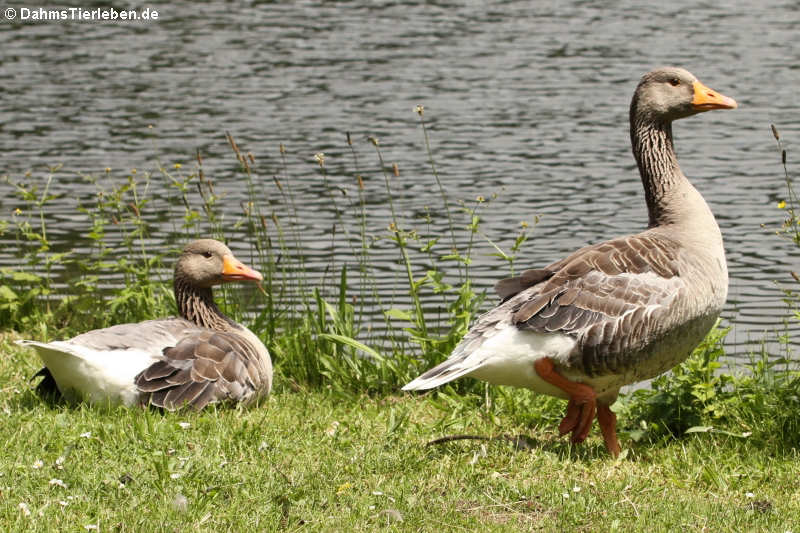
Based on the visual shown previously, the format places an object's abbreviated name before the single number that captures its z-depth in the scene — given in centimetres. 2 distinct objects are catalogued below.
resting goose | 1321
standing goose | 1195
